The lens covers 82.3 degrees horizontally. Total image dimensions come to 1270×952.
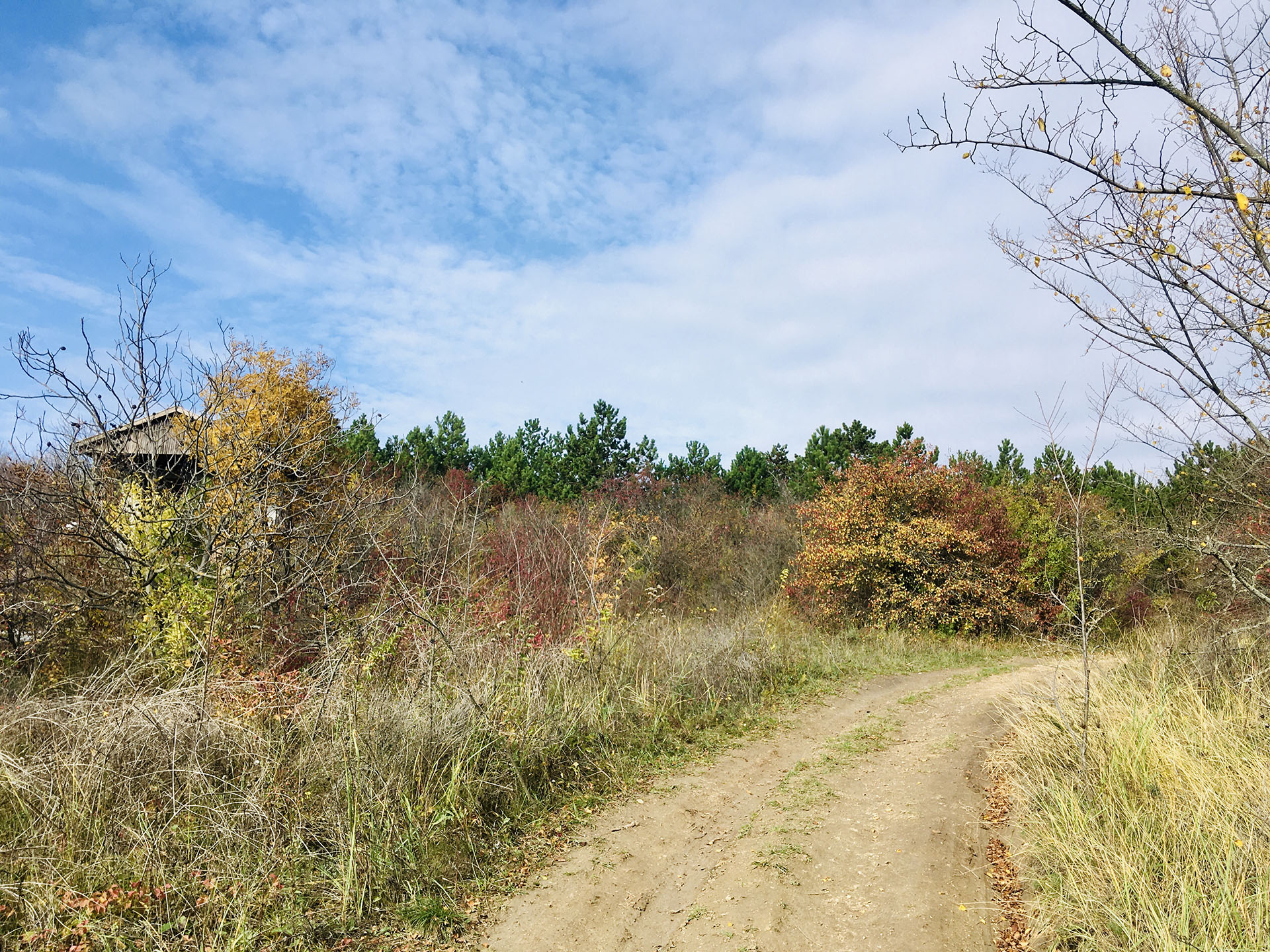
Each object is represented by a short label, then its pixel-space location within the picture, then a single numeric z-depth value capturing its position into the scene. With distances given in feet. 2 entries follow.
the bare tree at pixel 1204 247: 14.66
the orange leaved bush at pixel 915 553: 49.26
